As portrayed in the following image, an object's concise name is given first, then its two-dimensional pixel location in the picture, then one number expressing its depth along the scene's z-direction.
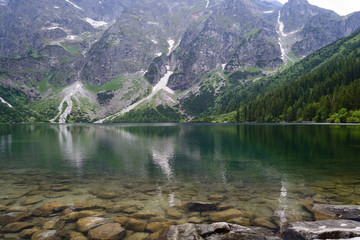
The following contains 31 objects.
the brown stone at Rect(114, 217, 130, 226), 15.38
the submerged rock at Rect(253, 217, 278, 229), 14.63
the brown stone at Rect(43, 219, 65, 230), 14.86
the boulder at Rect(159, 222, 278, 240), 12.20
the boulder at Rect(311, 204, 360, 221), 14.83
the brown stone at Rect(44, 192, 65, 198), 21.92
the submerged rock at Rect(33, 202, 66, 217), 17.17
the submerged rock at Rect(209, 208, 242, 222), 15.97
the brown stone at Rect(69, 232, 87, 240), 13.33
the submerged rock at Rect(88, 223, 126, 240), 13.27
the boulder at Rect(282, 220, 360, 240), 11.28
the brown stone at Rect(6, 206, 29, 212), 18.03
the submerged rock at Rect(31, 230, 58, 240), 13.28
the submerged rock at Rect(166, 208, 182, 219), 16.77
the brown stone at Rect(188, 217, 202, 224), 15.77
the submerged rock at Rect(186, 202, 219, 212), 17.75
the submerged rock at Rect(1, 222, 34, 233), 14.46
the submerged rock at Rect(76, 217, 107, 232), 14.51
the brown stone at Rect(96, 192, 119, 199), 21.46
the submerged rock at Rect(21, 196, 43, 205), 19.88
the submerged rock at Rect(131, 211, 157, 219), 16.67
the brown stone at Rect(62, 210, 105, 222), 16.25
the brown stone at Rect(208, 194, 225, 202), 20.27
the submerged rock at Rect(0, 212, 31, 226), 15.78
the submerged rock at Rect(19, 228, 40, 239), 13.69
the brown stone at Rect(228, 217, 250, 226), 15.16
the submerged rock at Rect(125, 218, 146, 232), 14.46
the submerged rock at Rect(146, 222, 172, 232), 14.36
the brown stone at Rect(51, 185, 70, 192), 24.25
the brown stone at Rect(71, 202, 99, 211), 18.48
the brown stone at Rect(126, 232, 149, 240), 13.35
